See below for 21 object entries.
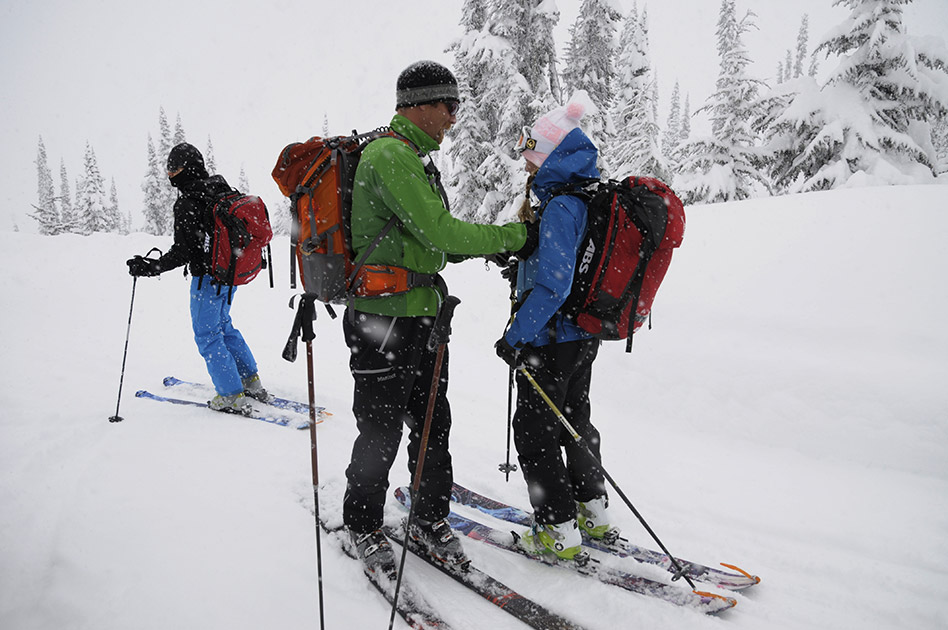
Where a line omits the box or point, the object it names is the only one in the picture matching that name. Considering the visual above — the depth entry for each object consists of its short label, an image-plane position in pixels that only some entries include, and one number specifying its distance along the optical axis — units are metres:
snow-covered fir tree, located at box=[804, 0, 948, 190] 12.25
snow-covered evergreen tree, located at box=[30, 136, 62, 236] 51.37
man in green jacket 2.78
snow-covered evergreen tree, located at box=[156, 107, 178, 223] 39.81
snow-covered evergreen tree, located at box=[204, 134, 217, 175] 37.94
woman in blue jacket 3.03
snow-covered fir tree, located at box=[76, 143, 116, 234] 40.91
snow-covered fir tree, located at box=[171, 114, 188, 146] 40.03
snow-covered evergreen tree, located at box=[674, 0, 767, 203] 19.48
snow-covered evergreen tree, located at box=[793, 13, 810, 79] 61.94
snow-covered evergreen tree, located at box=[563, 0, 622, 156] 19.45
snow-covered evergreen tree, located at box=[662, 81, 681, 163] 51.97
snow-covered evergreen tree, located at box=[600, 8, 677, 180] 22.52
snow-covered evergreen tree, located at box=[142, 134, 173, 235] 42.03
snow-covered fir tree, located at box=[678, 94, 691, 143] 51.84
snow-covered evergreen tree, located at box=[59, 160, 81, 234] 50.81
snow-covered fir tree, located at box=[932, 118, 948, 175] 29.32
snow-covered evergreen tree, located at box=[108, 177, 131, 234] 63.91
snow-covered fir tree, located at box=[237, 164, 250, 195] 56.76
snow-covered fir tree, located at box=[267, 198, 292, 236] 44.27
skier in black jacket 5.26
